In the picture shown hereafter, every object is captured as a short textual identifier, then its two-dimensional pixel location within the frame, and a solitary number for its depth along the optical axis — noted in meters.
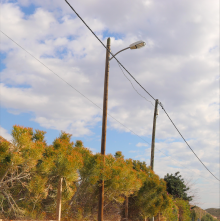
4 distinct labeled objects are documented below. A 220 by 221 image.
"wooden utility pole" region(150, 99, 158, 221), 22.44
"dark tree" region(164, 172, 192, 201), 31.75
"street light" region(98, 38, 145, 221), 13.55
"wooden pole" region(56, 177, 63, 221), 12.09
